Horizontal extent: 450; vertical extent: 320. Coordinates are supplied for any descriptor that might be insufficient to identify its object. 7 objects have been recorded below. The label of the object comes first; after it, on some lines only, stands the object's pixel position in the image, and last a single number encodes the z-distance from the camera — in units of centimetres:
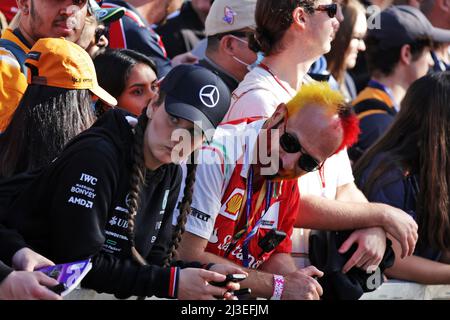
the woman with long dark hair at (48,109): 855
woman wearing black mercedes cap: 706
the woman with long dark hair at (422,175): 1052
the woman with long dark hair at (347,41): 1362
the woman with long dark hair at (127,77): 1074
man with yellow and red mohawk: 844
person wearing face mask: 1120
